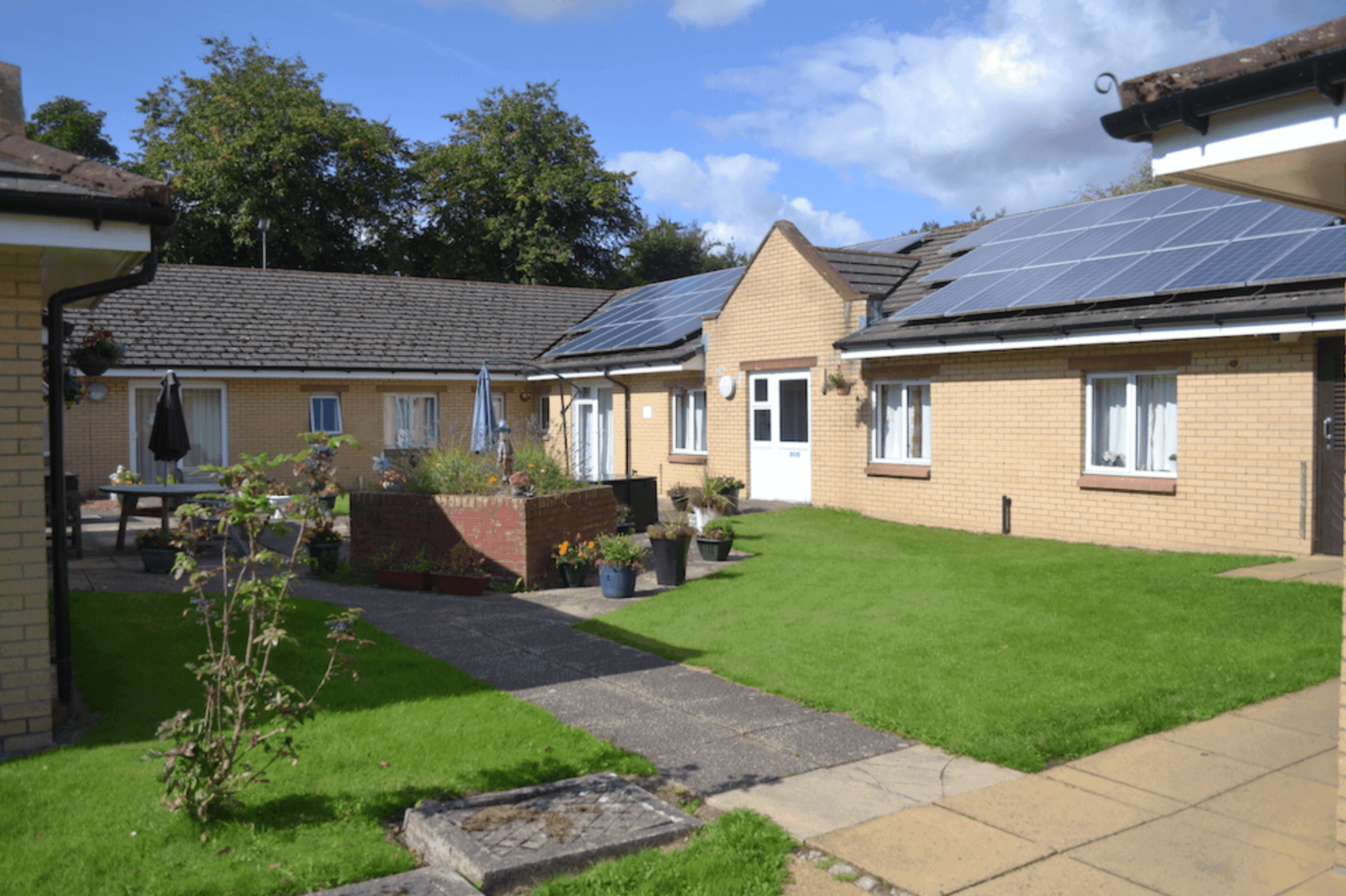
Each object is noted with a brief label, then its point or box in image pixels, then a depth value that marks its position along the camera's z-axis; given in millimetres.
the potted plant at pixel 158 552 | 11398
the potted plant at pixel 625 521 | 13930
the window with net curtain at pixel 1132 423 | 12359
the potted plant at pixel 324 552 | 12008
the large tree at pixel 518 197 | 39375
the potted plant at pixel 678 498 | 16078
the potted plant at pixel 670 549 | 11086
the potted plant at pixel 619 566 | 10570
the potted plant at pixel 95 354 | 11883
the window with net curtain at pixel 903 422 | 15648
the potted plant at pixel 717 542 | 12297
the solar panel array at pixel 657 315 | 21109
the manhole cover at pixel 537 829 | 4102
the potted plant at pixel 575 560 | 11359
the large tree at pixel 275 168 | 35062
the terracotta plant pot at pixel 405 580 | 11273
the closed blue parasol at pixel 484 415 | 15414
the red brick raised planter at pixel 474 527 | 11289
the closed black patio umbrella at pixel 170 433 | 14188
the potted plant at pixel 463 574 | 10938
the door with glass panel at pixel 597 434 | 22500
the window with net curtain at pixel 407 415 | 23781
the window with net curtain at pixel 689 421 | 20188
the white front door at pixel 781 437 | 17656
